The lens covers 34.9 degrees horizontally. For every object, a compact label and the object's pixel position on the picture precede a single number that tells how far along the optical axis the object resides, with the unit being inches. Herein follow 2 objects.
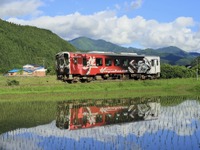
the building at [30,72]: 4167.1
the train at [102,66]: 1457.9
